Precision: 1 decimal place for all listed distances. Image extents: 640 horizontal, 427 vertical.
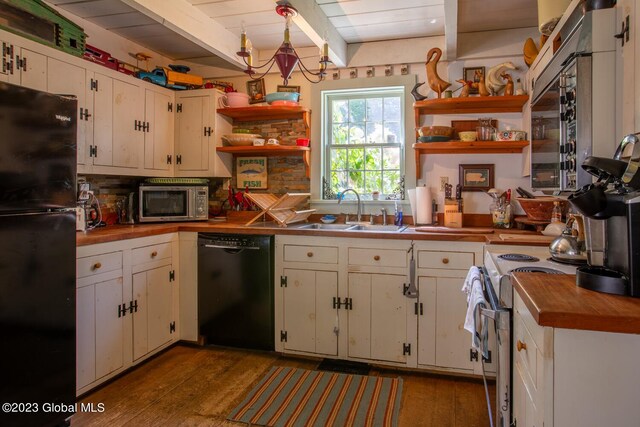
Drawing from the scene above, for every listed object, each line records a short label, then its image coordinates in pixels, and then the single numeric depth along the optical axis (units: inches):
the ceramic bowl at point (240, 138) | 134.8
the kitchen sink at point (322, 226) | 113.9
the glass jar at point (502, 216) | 114.7
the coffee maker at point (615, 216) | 41.1
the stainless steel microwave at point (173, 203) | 126.6
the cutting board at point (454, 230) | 104.2
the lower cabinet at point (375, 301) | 100.9
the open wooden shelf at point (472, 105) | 112.8
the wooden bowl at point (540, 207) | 98.6
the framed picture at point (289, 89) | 139.2
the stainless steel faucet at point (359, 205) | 131.5
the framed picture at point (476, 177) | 122.2
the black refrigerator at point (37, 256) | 66.1
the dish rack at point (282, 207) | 119.4
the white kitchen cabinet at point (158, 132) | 128.4
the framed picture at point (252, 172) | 143.9
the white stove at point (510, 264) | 56.8
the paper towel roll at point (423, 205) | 124.0
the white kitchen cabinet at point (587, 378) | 35.0
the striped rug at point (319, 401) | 82.7
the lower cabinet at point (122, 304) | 90.3
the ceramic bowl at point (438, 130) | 118.6
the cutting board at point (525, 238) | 87.4
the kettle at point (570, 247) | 63.9
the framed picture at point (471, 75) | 121.5
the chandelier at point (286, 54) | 80.0
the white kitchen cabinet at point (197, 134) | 136.2
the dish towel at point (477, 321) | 59.7
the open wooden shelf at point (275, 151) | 132.3
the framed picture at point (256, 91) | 142.4
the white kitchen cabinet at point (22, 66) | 86.1
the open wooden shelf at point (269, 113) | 131.3
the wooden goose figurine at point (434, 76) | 120.0
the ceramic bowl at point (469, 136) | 116.0
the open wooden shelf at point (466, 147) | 112.5
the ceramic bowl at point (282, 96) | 132.6
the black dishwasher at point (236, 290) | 113.5
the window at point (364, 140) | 134.3
